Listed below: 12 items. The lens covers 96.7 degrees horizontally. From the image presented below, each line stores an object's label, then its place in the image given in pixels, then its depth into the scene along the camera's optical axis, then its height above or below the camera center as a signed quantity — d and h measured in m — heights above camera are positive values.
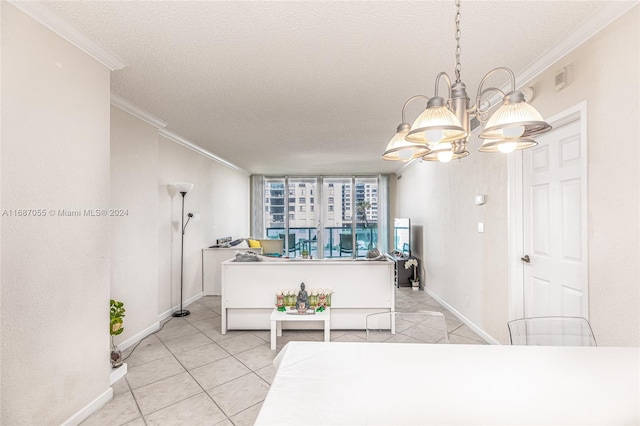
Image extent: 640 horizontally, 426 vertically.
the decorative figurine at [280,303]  3.22 -1.01
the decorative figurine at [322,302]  3.23 -1.01
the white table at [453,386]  0.87 -0.61
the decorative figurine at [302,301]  3.14 -0.96
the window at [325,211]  7.90 +0.10
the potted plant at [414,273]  5.40 -1.14
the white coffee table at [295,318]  2.97 -1.12
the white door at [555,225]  2.00 -0.08
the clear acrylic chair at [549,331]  1.54 -0.64
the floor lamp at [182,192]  3.99 +0.32
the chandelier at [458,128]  0.96 +0.31
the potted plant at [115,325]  2.36 -0.93
